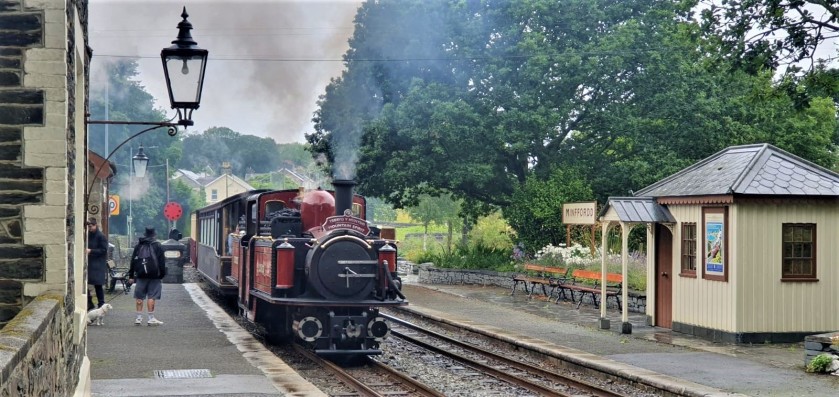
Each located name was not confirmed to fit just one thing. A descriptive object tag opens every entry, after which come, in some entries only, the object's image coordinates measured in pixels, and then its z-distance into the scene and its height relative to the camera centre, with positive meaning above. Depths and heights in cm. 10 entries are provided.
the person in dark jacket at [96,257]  1638 -53
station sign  2291 +33
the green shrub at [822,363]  1263 -170
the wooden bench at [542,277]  2477 -131
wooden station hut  1570 -36
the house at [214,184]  8850 +388
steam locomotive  1393 -68
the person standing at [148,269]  1631 -72
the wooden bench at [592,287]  2067 -135
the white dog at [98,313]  1529 -135
